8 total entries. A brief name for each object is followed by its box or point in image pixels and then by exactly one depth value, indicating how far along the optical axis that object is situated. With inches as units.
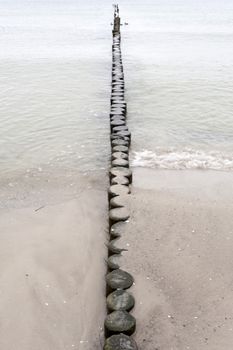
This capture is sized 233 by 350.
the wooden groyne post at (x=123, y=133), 258.5
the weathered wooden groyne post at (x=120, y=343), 117.3
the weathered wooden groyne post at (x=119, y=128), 265.6
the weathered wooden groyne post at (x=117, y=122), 274.7
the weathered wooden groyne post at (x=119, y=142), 245.2
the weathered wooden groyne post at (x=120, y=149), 236.8
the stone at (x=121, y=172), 211.0
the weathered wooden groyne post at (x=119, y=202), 186.2
